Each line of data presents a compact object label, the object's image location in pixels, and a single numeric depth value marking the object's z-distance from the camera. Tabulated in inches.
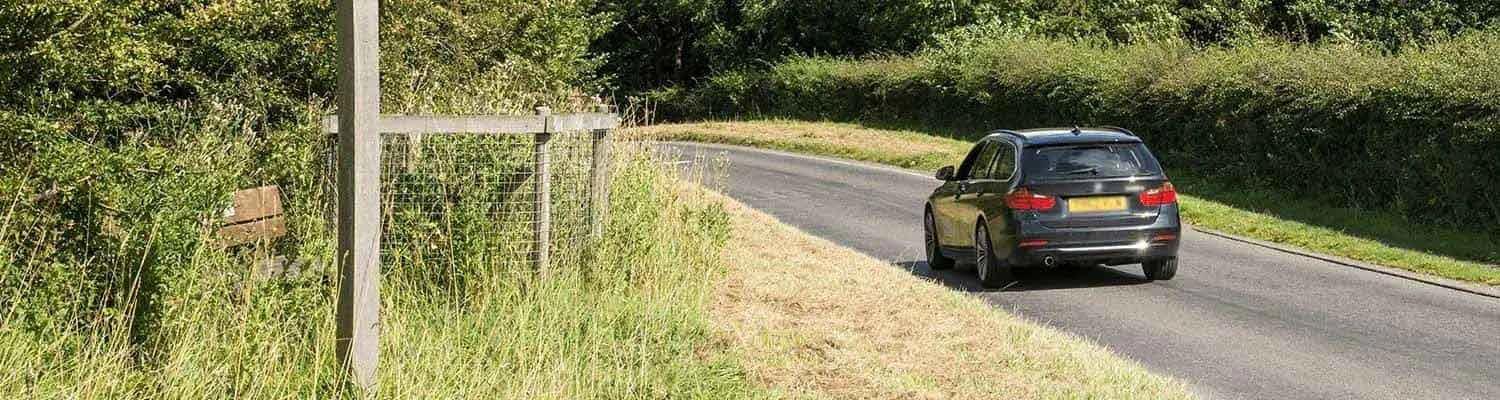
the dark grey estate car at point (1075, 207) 580.7
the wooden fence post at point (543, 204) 410.3
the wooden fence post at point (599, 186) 436.8
